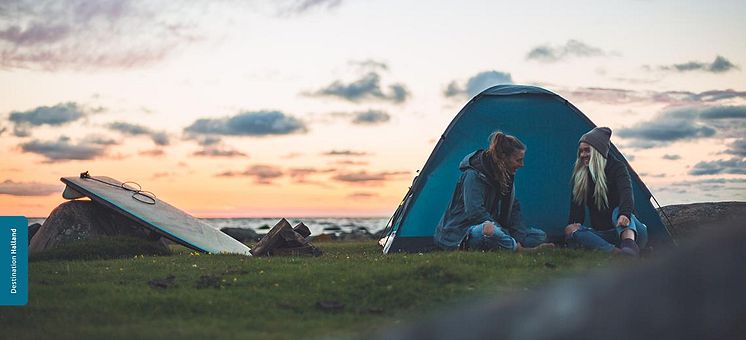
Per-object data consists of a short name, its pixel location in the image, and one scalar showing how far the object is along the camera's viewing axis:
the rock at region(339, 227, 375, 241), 31.04
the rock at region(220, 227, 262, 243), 32.66
